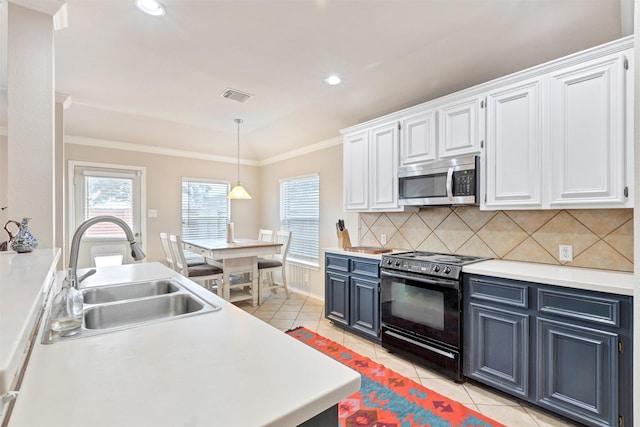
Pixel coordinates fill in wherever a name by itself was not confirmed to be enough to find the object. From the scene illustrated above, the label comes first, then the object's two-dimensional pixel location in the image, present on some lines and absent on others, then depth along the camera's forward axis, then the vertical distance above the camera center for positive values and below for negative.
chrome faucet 1.21 -0.15
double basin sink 1.28 -0.44
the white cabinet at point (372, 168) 3.12 +0.48
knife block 3.65 -0.34
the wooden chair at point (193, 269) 3.78 -0.77
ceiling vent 3.41 +1.37
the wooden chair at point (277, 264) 4.48 -0.81
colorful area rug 1.90 -1.33
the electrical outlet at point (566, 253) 2.24 -0.31
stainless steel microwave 2.49 +0.26
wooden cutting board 3.18 -0.43
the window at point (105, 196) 4.23 +0.24
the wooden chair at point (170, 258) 4.18 -0.70
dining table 3.89 -0.65
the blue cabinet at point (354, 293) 2.98 -0.88
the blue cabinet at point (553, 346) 1.65 -0.85
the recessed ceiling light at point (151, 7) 2.02 +1.41
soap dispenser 1.00 -0.35
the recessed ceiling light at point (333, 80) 3.02 +1.35
